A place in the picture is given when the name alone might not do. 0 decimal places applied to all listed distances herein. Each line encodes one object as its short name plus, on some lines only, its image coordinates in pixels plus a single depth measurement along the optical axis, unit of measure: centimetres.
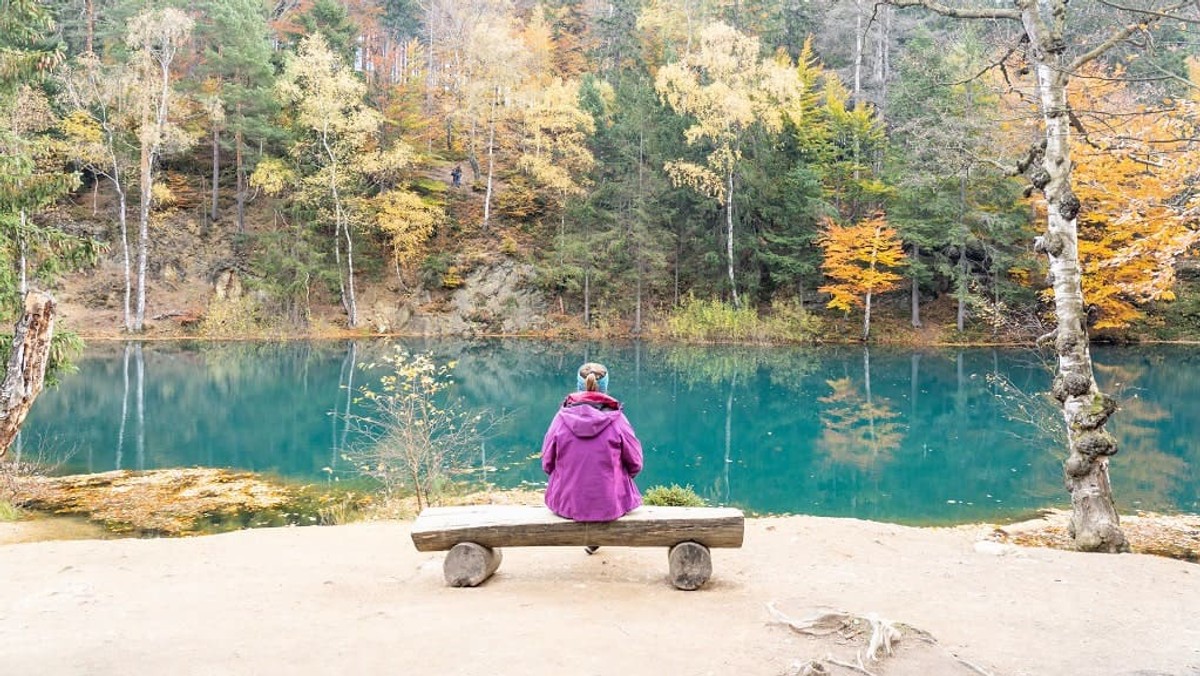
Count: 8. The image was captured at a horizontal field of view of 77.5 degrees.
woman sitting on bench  428
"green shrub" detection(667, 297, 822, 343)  2717
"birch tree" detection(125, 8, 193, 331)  2477
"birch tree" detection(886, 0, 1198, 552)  617
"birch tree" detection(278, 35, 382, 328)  2647
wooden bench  432
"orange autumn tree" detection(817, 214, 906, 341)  2572
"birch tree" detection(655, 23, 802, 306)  2559
